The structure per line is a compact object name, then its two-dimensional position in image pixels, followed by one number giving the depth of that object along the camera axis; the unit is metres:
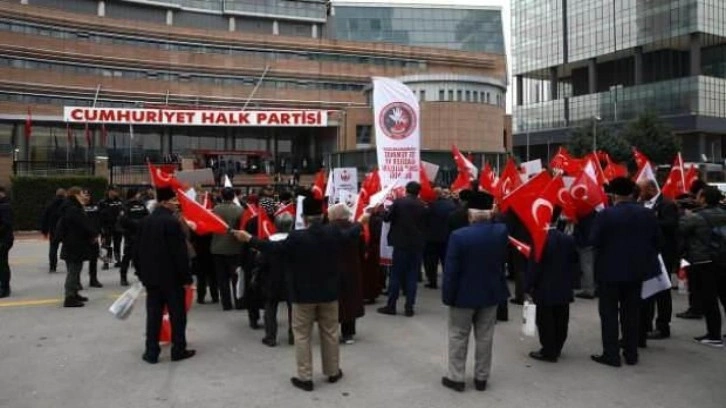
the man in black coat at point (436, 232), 11.30
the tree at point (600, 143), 53.47
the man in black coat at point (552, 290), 7.12
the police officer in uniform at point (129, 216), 11.80
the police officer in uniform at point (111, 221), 14.18
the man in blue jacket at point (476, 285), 6.03
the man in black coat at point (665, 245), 8.07
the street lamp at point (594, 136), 52.53
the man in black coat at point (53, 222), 13.35
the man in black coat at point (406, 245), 9.30
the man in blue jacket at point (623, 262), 6.86
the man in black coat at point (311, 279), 6.09
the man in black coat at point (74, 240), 10.02
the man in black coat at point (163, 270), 7.06
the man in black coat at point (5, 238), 10.67
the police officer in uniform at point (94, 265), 11.08
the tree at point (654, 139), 52.16
